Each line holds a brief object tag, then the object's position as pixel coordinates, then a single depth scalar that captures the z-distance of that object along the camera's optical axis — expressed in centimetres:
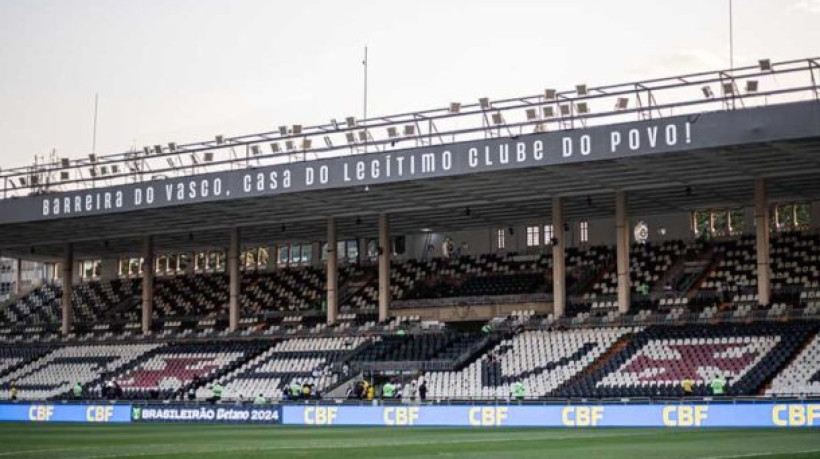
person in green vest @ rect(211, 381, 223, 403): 5327
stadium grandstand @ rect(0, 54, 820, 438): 4812
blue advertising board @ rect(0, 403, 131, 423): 5116
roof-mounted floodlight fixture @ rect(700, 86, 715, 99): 4591
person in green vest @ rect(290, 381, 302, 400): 5466
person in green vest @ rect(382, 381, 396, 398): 5200
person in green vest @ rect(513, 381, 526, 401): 4866
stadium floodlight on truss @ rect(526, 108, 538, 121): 5025
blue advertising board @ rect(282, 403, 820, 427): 3725
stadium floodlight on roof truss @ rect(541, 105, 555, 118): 5003
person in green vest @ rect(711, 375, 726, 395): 4497
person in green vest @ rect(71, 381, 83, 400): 6184
